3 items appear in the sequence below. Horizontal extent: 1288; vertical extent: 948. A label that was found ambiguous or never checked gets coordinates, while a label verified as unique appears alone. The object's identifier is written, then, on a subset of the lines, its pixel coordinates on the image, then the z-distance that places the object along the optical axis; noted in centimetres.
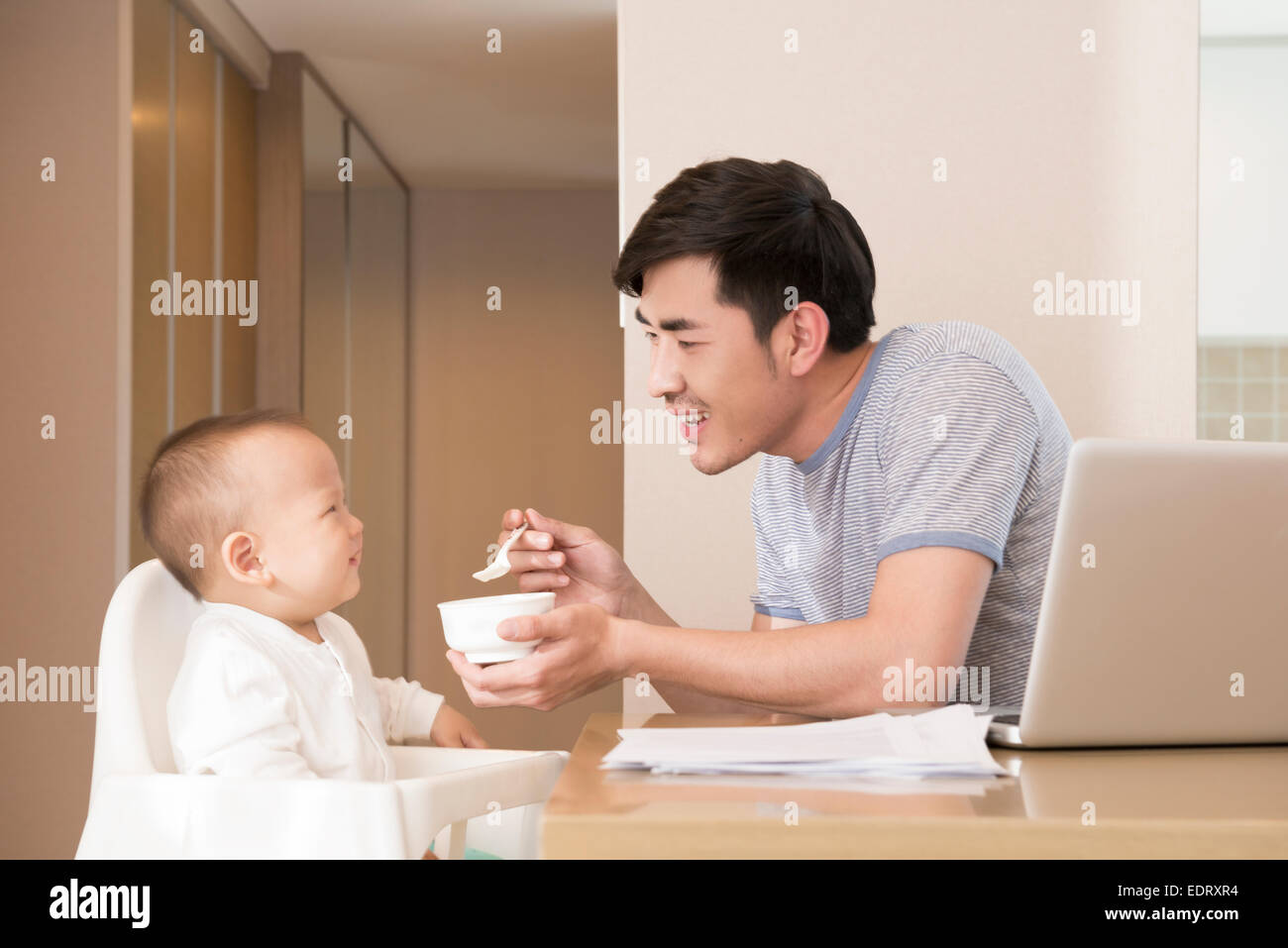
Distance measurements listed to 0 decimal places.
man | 104
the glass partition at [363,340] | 437
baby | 121
